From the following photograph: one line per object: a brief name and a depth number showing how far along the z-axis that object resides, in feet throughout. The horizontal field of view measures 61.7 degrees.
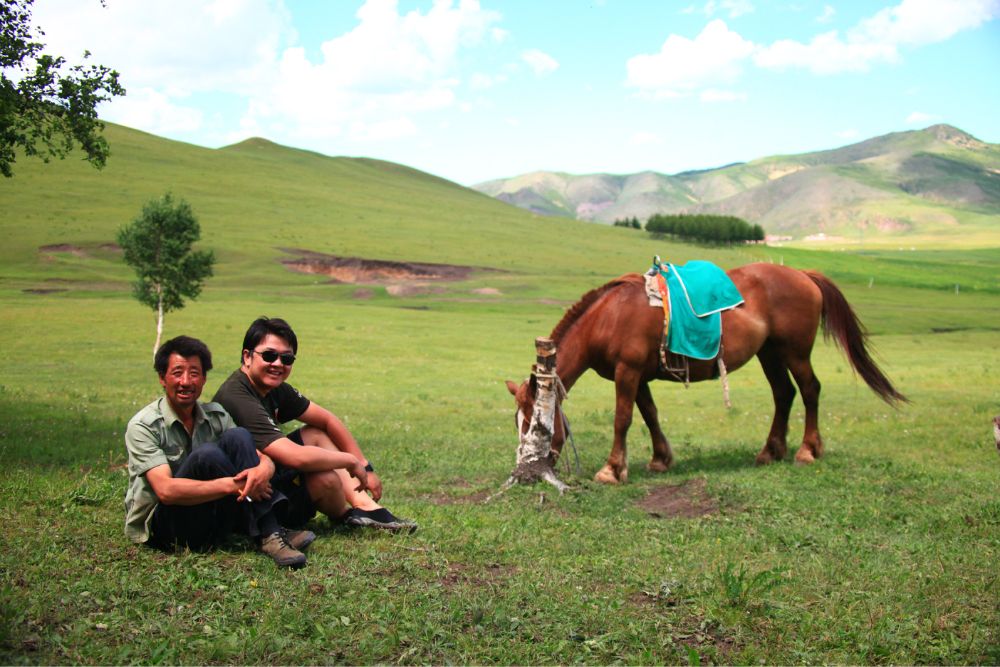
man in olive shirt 19.35
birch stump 31.60
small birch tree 103.24
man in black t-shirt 21.52
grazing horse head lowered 36.32
